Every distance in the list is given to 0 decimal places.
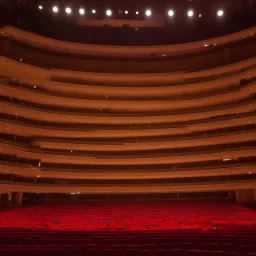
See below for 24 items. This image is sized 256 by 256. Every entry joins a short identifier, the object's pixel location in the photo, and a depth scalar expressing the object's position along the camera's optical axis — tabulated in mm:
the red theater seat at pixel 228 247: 5967
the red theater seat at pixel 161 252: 5574
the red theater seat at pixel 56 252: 5664
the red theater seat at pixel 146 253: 5617
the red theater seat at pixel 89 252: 5727
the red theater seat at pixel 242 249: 5859
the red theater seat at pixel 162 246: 6273
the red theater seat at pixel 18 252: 5652
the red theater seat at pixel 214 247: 6031
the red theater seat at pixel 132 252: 5641
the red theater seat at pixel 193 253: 5427
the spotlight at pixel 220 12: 20317
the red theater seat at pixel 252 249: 5877
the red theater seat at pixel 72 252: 5633
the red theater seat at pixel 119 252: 5688
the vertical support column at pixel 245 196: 19838
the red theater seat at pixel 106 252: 5699
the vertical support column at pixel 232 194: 20922
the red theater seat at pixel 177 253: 5539
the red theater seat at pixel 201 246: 6191
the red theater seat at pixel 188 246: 6168
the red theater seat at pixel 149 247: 6059
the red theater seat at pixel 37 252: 5637
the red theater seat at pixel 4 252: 5589
